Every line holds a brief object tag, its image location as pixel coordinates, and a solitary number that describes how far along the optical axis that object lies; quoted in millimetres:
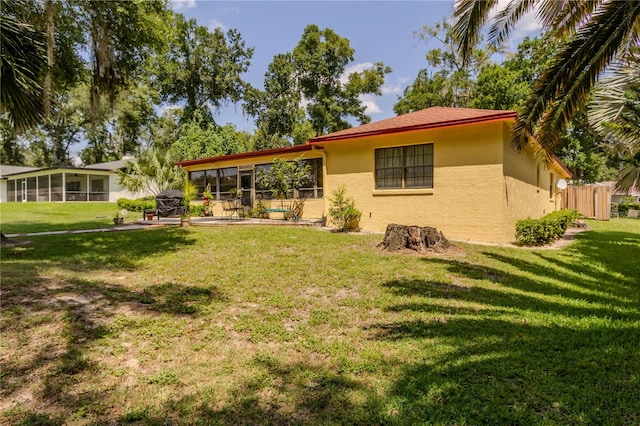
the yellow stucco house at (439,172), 9500
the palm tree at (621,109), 7637
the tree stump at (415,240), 8125
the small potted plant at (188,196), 17027
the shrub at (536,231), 9414
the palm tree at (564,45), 4590
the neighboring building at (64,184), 27830
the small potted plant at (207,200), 18036
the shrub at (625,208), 27359
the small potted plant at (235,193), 17031
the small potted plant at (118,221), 14261
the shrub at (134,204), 23109
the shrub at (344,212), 11695
